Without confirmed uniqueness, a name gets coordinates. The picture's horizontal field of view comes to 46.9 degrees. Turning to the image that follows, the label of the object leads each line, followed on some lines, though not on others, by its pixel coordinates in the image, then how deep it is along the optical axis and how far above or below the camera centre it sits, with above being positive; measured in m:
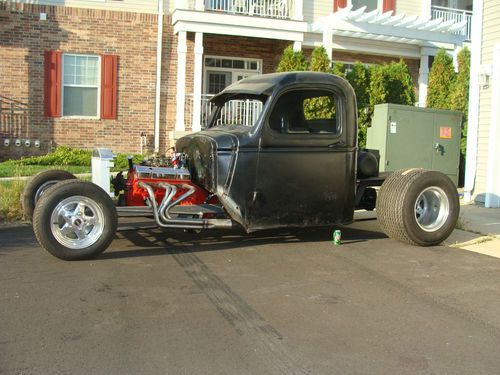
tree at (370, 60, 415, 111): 14.49 +1.70
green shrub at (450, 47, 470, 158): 13.27 +1.35
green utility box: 11.80 +0.31
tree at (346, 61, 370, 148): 14.57 +1.72
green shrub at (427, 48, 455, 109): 15.11 +1.94
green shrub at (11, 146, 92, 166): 14.21 -0.41
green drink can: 7.15 -1.09
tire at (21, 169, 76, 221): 7.34 -0.56
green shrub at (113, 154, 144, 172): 13.95 -0.42
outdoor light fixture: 10.95 +1.50
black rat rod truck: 5.88 -0.43
